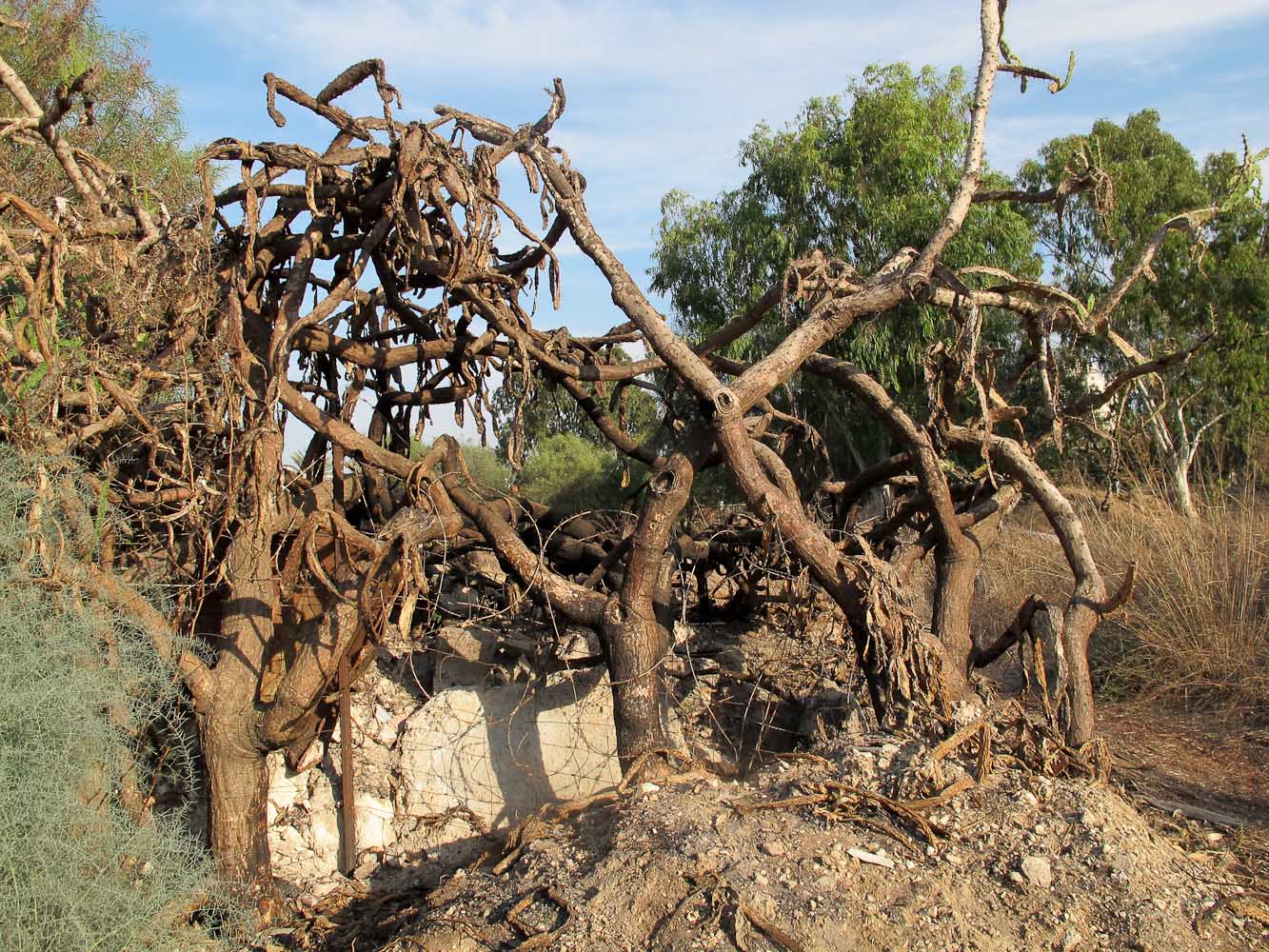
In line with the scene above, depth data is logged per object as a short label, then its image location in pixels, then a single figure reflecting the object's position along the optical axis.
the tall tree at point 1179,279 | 16.36
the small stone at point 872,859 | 3.21
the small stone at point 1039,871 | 3.15
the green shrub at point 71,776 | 3.12
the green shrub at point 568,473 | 19.66
